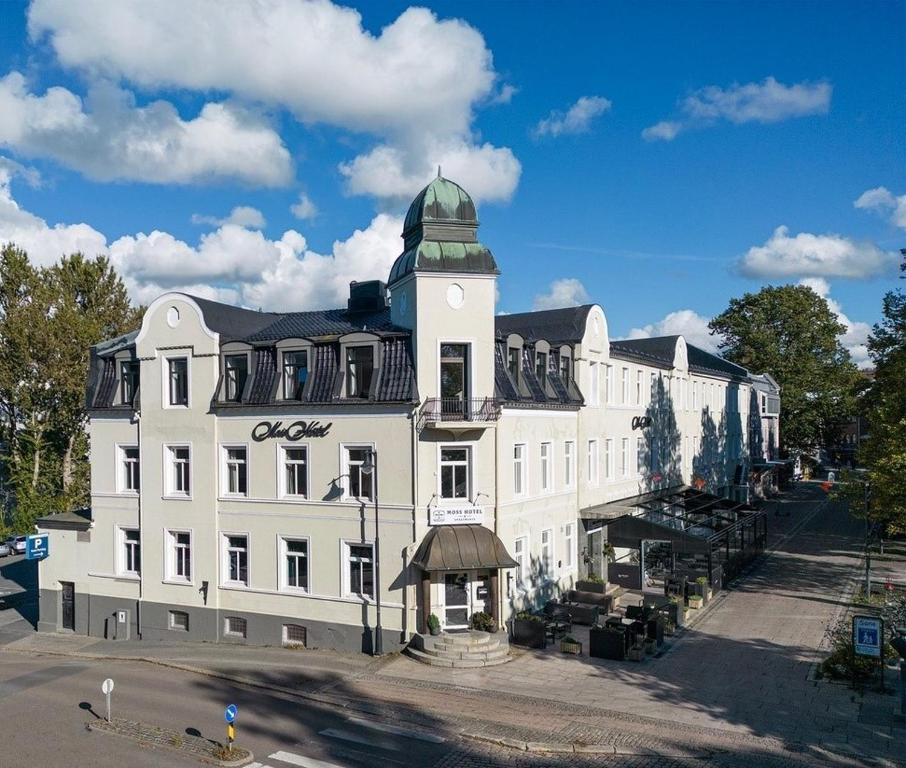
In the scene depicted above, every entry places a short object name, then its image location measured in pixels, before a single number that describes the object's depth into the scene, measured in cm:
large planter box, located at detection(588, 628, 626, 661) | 2177
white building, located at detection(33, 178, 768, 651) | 2309
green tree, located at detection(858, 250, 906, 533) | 2664
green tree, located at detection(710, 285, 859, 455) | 6450
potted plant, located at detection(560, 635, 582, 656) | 2266
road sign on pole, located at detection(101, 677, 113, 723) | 1698
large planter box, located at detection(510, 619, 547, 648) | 2328
